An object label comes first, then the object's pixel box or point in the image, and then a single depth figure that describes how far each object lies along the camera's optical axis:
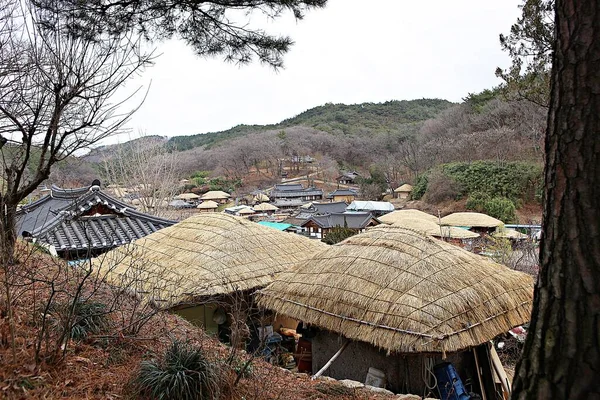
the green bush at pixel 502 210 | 23.78
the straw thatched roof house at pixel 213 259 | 7.54
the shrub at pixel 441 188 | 28.34
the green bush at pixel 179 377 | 2.99
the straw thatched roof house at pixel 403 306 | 5.38
